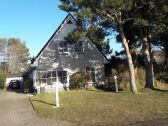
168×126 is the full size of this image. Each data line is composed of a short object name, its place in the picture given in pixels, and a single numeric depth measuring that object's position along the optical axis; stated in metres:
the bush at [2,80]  20.90
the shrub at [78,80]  13.86
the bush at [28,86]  15.66
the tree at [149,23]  10.85
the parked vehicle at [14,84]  22.30
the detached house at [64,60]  14.21
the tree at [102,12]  10.00
